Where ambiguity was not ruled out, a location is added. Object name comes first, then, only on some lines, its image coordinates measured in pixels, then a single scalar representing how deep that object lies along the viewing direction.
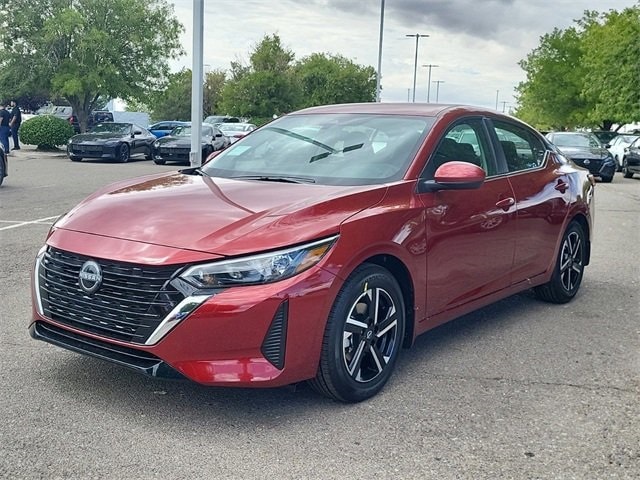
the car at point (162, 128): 39.16
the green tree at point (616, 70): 35.53
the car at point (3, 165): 14.06
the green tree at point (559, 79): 47.34
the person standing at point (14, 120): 23.73
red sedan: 3.44
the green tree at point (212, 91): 67.38
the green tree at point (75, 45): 28.06
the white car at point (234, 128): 31.69
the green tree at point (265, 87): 51.44
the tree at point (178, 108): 64.75
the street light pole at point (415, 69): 61.47
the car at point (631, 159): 23.34
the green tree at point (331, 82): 64.88
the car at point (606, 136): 33.51
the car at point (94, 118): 32.09
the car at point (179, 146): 24.41
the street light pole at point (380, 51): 42.56
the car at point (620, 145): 27.22
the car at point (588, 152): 21.06
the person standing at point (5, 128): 22.28
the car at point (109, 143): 23.97
